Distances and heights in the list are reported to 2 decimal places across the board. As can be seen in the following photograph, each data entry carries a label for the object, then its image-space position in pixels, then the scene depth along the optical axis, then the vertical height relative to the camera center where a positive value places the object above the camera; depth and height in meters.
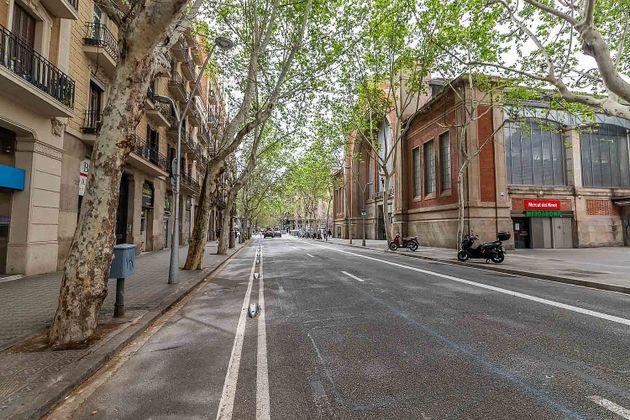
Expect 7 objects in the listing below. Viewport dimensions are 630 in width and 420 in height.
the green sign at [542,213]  24.88 +1.53
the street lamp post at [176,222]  9.34 +0.25
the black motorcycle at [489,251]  14.61 -0.71
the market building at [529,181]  23.50 +3.92
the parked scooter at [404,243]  23.02 -0.66
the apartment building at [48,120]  9.39 +3.42
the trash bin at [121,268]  5.39 -0.58
